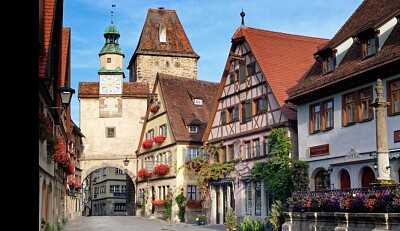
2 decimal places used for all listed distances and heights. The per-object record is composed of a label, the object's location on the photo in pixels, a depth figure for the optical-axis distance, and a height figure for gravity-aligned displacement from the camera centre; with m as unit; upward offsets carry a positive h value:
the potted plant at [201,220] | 34.98 -2.31
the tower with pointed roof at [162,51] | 61.53 +14.01
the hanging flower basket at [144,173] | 46.44 +0.74
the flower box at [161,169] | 42.00 +0.94
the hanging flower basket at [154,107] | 45.04 +5.84
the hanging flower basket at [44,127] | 13.83 +1.38
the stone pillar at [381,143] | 16.44 +1.06
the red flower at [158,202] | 42.61 -1.48
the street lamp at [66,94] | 14.15 +2.18
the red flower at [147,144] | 46.44 +3.13
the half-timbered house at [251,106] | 28.55 +3.98
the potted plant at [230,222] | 25.27 -1.77
